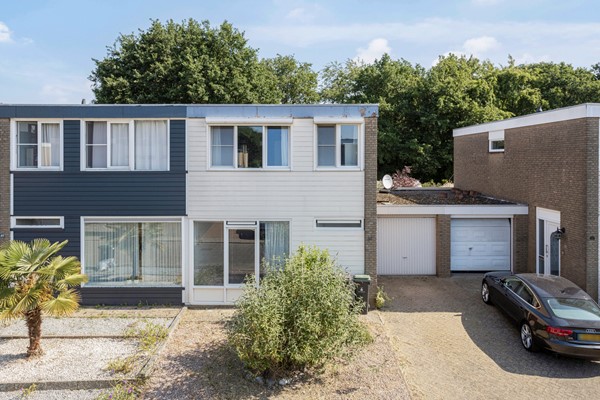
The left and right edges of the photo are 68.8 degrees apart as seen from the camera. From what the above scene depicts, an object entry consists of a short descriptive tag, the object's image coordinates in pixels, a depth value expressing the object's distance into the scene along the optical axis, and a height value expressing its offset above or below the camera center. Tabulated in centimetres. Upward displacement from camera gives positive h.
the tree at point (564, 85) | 3809 +955
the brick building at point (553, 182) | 1288 +35
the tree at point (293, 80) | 4478 +1140
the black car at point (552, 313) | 932 -280
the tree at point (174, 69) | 3058 +872
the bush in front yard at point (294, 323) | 805 -249
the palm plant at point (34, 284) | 886 -199
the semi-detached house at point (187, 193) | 1308 -8
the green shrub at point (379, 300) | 1308 -325
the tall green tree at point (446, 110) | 3372 +629
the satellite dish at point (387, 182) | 2028 +42
